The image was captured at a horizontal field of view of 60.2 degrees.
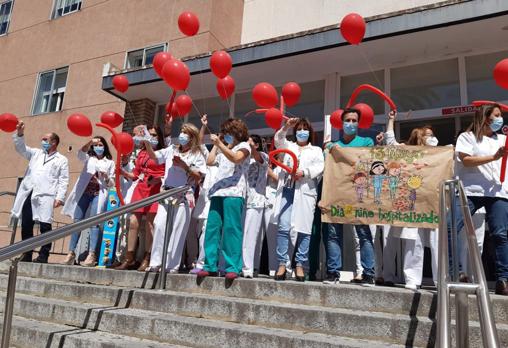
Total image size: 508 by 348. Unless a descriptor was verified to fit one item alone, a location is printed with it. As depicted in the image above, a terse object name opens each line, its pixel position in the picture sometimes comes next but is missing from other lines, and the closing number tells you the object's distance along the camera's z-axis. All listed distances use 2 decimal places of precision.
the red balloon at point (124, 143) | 5.62
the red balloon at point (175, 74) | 5.48
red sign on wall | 6.70
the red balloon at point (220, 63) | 5.79
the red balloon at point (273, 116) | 5.39
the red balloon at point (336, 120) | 5.58
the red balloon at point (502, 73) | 4.52
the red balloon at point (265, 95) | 5.56
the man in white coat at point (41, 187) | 6.34
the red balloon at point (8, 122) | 6.48
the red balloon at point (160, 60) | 6.21
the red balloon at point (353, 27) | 5.48
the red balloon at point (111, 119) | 6.69
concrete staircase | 3.25
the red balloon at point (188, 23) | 6.95
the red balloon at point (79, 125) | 6.07
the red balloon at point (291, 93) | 5.77
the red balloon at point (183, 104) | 6.33
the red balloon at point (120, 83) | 7.72
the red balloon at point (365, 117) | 5.54
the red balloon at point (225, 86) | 6.22
